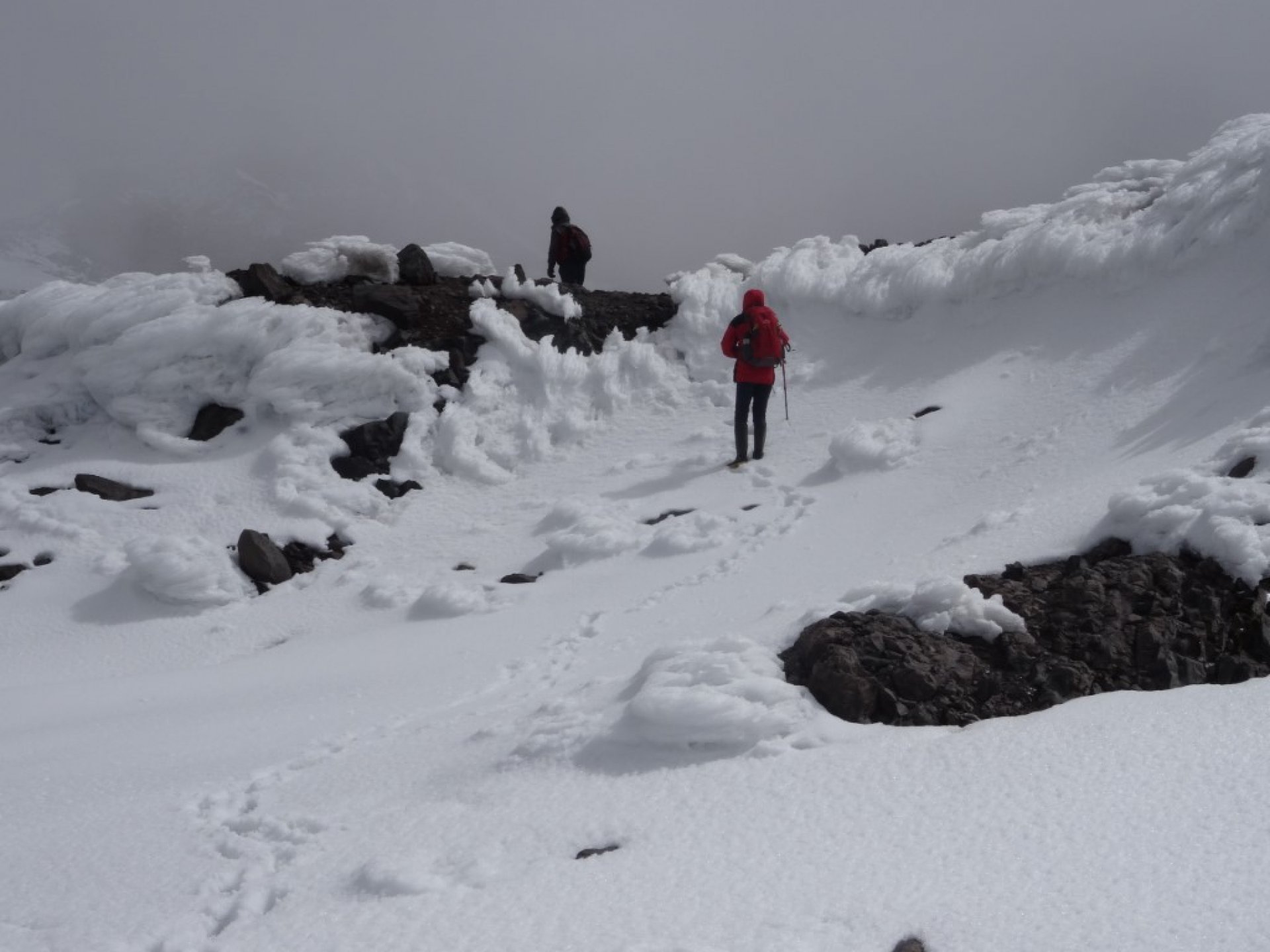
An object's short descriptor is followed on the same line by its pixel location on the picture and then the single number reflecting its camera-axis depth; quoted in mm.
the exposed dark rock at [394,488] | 10734
